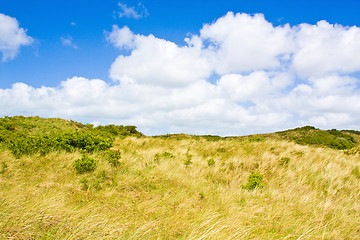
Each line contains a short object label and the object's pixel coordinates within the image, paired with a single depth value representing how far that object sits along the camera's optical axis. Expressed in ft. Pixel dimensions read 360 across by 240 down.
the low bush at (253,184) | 21.23
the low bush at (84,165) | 23.20
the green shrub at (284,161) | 29.07
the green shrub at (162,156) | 31.30
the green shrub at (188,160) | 29.00
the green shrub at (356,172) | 27.21
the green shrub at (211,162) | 29.60
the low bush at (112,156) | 26.81
